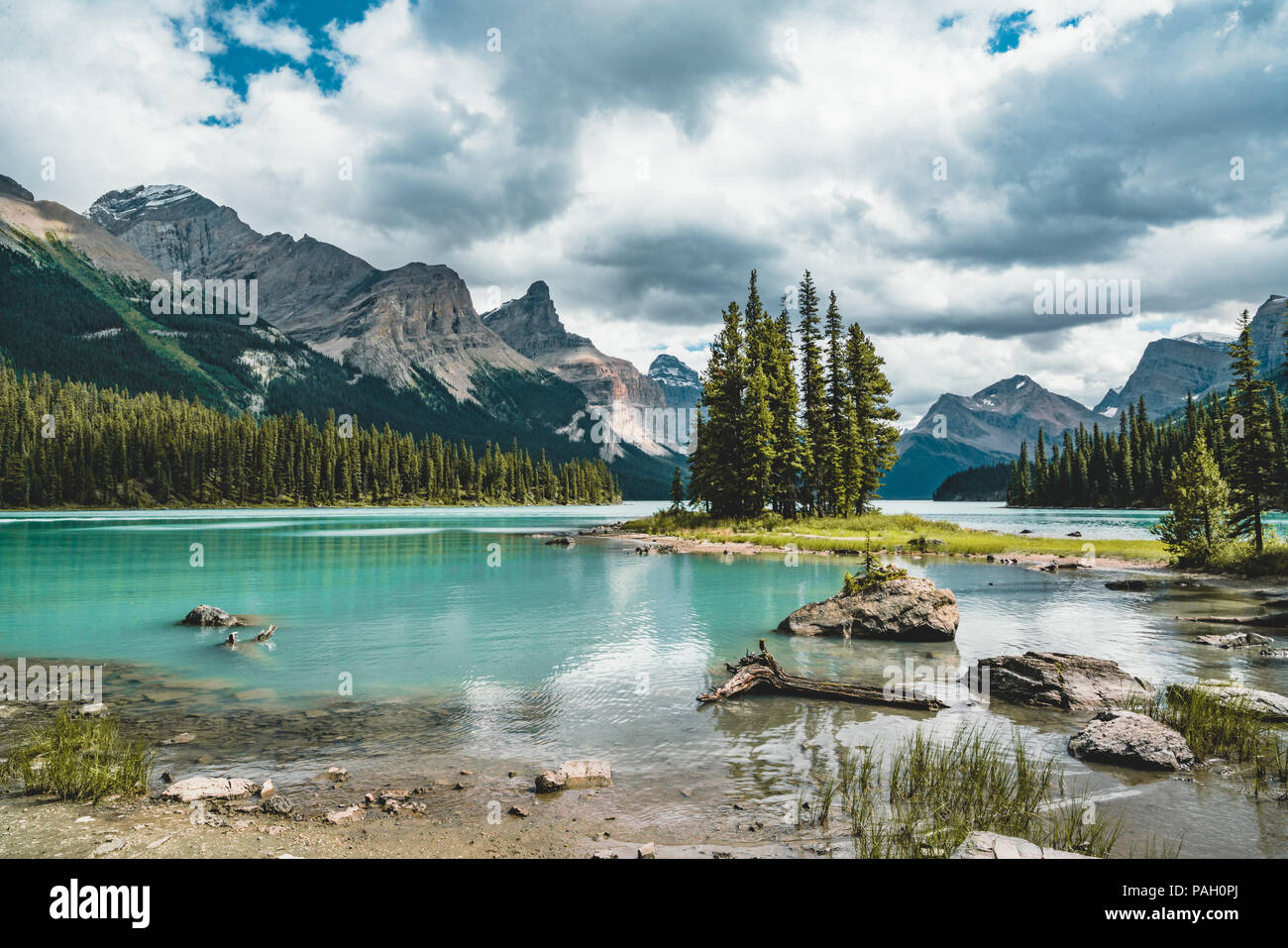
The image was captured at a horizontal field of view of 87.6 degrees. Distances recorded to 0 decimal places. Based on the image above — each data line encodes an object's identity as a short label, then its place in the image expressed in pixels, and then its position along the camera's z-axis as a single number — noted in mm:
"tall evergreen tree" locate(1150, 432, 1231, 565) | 44000
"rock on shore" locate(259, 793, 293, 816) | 10156
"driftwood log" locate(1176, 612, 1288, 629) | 26391
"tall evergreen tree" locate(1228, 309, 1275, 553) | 43781
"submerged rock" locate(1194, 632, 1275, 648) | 22875
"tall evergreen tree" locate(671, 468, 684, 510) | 115600
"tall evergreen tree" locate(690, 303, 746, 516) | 74812
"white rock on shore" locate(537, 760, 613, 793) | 11289
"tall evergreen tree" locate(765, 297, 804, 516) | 73938
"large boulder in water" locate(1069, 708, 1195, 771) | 12039
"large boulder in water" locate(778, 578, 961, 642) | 24672
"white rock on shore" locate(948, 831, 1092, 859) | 8039
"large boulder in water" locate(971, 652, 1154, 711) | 16344
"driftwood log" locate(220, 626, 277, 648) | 23938
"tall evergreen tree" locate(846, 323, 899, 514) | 81062
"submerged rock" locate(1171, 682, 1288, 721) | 14234
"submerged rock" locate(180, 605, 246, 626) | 27750
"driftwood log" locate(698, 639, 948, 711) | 16234
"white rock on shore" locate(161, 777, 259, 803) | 10797
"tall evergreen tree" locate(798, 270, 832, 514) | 77312
